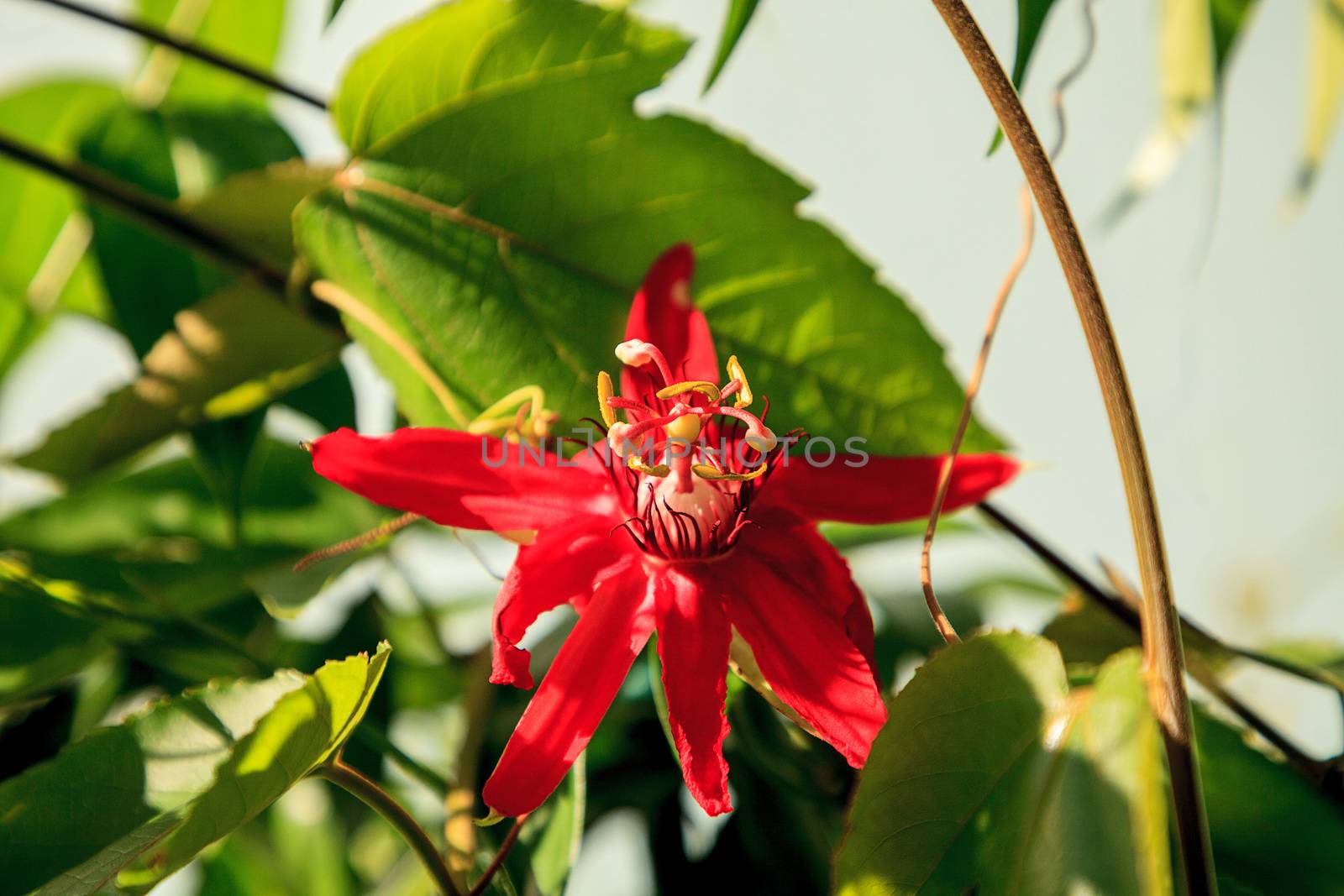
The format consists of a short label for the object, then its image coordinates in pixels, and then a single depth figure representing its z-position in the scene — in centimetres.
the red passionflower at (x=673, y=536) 48
